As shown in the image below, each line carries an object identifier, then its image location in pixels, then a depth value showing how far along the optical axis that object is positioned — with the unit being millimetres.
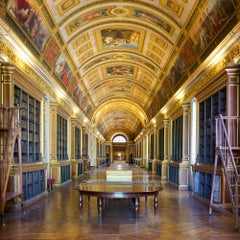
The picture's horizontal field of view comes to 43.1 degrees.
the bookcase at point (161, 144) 21600
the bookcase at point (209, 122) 9461
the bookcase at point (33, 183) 9742
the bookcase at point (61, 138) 15656
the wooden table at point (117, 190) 7016
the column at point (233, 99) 8500
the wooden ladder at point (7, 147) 7051
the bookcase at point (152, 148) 28391
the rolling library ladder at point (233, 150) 8344
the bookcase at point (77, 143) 21400
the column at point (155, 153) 24609
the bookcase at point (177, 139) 15500
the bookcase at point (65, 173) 16044
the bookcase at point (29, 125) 9633
